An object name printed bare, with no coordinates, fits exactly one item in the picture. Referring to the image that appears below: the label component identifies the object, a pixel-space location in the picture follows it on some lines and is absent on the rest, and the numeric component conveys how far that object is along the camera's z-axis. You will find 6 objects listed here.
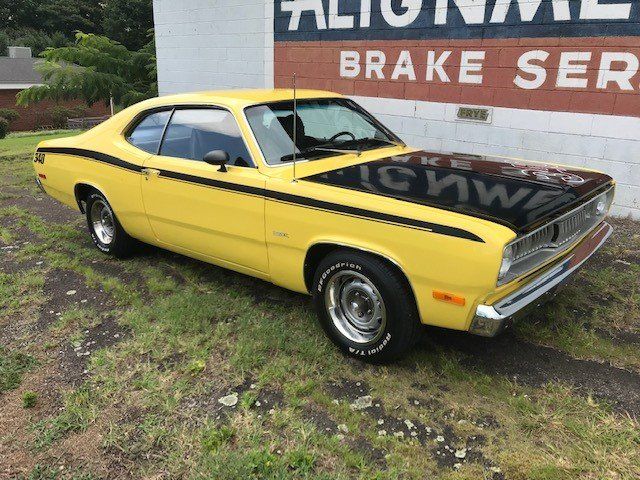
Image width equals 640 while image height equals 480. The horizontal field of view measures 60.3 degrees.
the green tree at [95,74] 13.73
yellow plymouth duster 2.98
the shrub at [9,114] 33.09
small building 34.78
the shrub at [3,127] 25.25
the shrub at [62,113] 35.50
